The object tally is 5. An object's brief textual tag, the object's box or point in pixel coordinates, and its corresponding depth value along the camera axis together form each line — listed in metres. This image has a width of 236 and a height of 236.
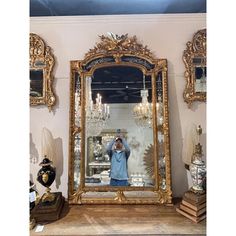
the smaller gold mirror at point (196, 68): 1.56
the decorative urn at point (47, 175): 1.39
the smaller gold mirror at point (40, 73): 1.58
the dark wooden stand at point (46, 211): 1.21
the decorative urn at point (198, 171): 1.29
